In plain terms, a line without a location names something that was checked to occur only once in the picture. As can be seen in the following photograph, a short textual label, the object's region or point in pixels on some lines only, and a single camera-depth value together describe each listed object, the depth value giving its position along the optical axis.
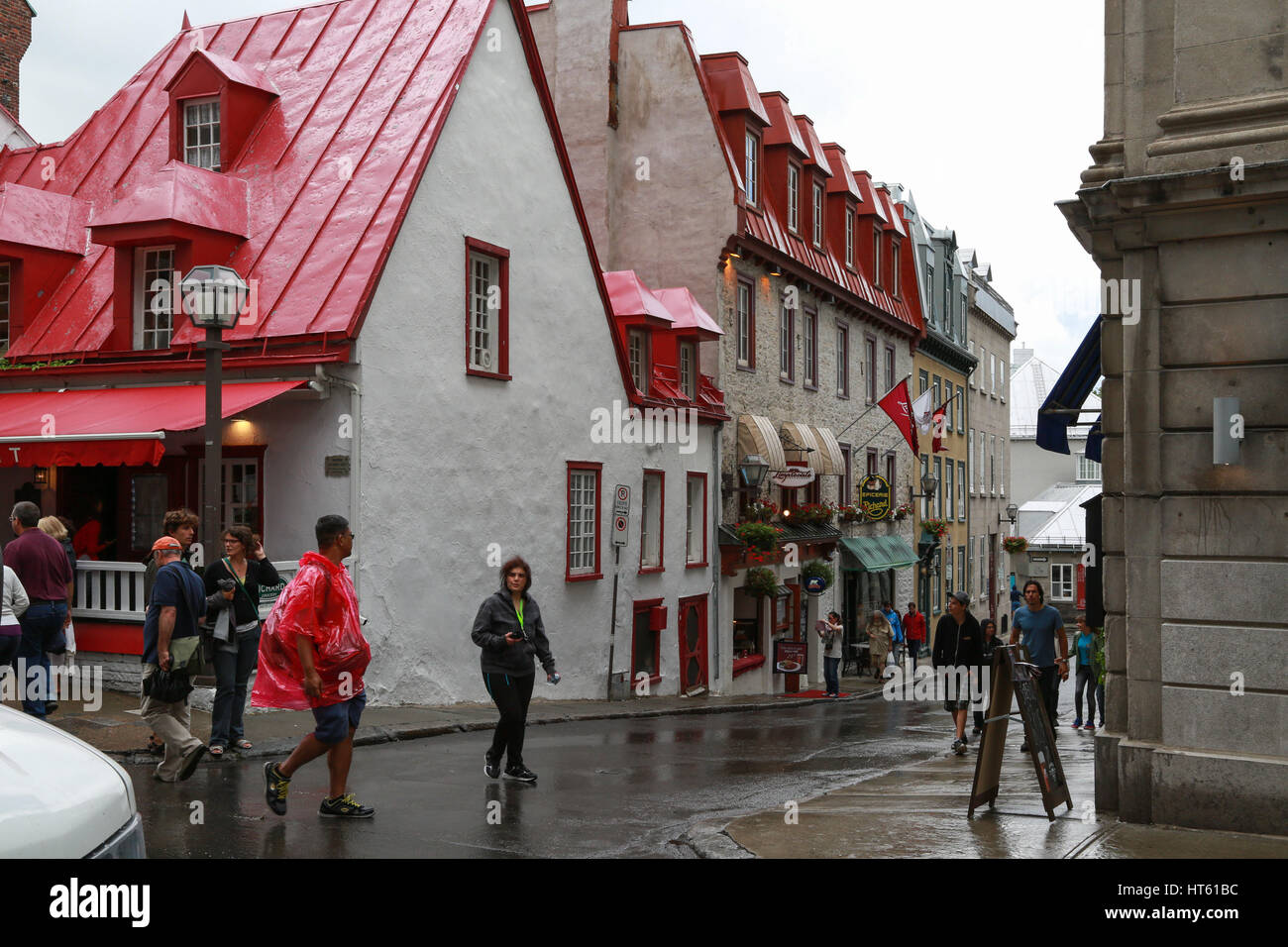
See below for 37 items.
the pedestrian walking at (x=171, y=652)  9.03
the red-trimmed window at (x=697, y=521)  24.05
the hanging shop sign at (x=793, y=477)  26.00
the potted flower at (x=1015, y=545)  41.34
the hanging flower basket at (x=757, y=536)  24.66
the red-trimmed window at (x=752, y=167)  26.34
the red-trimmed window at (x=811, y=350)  29.75
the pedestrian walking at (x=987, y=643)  13.95
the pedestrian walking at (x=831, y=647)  24.83
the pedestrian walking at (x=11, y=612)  9.84
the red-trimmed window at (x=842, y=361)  32.22
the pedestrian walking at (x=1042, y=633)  13.59
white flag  28.75
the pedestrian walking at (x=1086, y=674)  16.33
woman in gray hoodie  9.80
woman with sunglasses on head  10.22
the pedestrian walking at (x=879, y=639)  29.34
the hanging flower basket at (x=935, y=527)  38.09
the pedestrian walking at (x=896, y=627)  30.75
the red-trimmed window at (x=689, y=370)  24.33
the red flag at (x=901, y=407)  27.23
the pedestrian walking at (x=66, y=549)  11.62
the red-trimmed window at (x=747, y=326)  26.08
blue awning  11.48
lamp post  11.37
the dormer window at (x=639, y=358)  22.70
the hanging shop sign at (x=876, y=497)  31.09
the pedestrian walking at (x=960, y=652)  13.72
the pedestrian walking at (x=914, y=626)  31.70
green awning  31.31
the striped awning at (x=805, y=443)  27.31
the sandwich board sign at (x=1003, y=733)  8.32
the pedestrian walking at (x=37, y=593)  10.88
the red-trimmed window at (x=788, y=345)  28.27
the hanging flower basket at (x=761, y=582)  25.75
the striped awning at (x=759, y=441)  25.39
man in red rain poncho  7.74
